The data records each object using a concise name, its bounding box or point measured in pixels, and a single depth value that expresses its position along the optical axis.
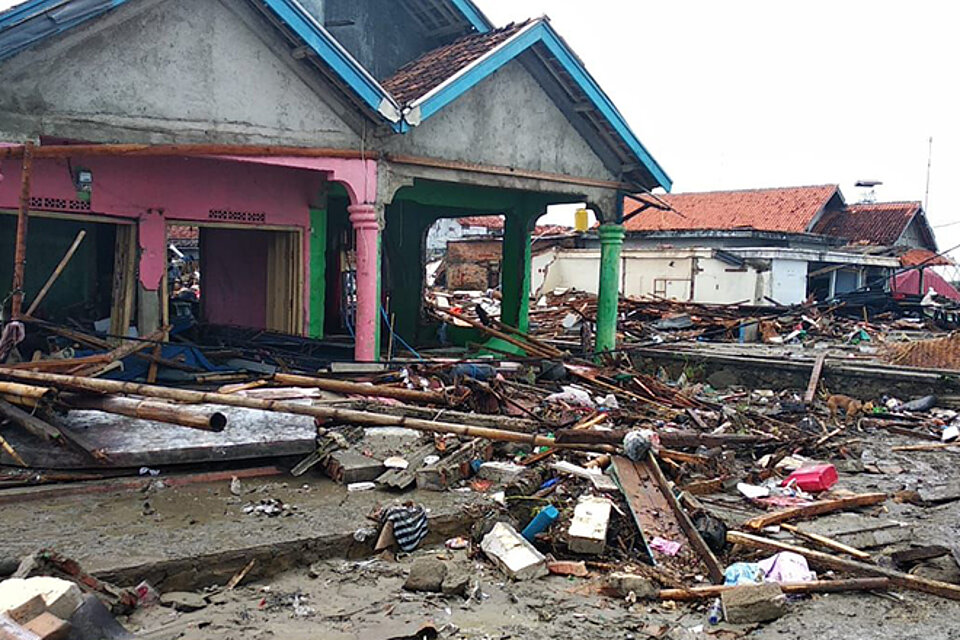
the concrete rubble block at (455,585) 4.86
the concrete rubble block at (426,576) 4.91
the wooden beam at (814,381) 12.20
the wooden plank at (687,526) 5.22
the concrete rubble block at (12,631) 3.45
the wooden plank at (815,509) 6.07
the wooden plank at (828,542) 5.51
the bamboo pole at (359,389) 8.11
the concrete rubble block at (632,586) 4.93
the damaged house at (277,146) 7.95
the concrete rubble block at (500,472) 6.61
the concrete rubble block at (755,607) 4.61
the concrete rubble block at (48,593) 3.76
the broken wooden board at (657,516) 5.34
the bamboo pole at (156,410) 5.48
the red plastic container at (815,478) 7.28
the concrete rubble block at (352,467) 6.48
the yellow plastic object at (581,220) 16.50
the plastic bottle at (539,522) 5.80
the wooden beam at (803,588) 4.84
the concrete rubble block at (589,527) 5.52
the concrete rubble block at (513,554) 5.19
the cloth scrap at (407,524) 5.54
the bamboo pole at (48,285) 8.12
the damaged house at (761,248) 28.09
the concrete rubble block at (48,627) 3.55
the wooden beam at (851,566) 5.00
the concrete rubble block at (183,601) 4.52
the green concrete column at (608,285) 13.33
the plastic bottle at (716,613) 4.64
